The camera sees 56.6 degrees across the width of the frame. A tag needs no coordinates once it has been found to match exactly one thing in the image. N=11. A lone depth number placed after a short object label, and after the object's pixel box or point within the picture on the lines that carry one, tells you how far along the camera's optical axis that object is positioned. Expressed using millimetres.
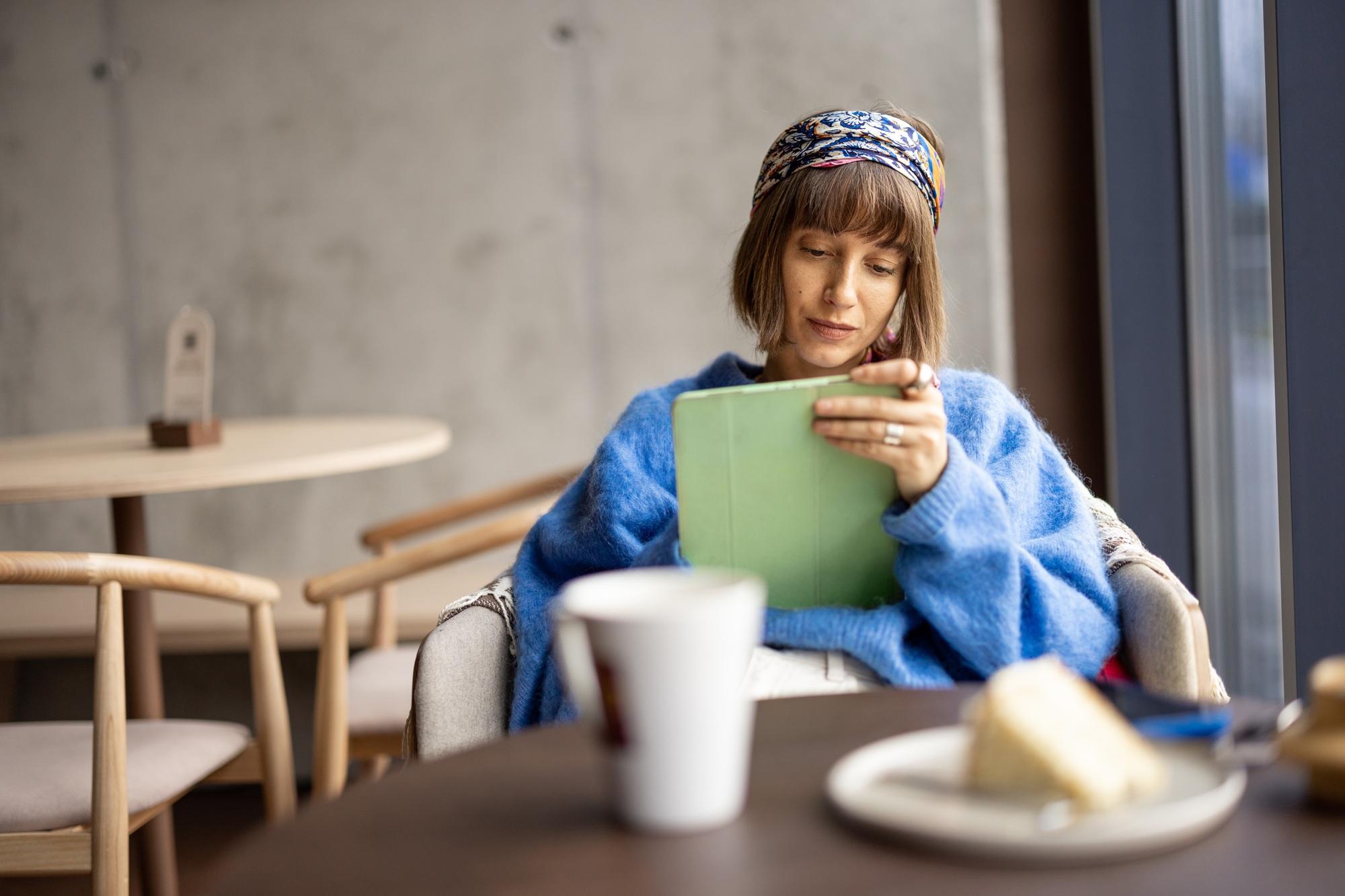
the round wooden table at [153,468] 2029
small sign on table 2510
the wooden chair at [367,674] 1971
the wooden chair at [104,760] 1570
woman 1171
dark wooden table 568
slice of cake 609
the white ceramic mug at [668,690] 604
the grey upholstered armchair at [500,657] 1231
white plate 578
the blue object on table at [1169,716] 687
